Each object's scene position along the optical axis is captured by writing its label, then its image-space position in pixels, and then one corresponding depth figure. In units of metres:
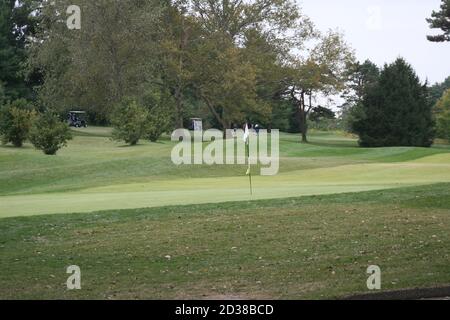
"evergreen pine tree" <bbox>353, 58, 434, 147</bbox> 62.31
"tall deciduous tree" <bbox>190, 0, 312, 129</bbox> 56.06
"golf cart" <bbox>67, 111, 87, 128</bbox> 72.12
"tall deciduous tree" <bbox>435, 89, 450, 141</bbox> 72.88
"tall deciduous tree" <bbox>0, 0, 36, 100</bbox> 66.81
